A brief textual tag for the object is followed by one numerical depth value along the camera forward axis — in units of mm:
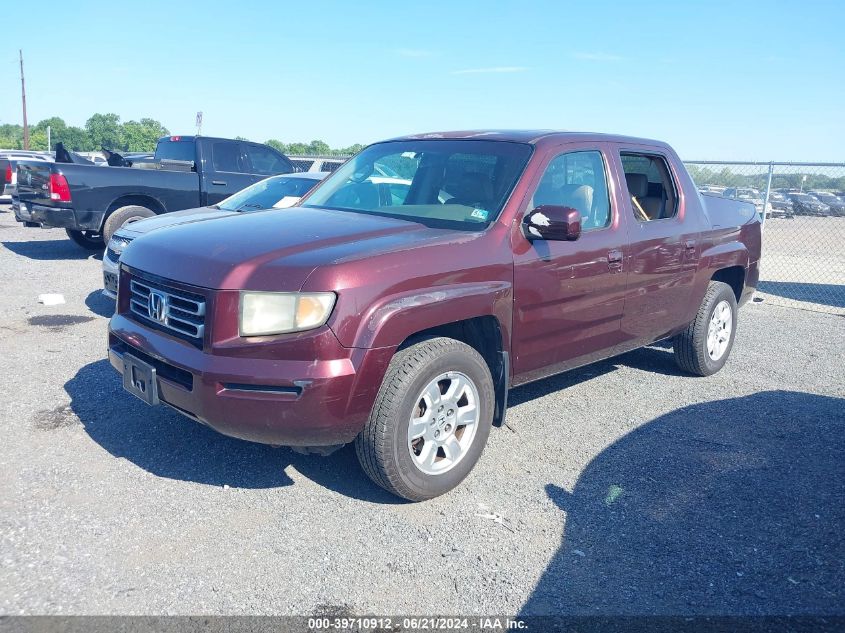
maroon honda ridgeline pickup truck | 3225
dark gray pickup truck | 9734
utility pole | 44969
